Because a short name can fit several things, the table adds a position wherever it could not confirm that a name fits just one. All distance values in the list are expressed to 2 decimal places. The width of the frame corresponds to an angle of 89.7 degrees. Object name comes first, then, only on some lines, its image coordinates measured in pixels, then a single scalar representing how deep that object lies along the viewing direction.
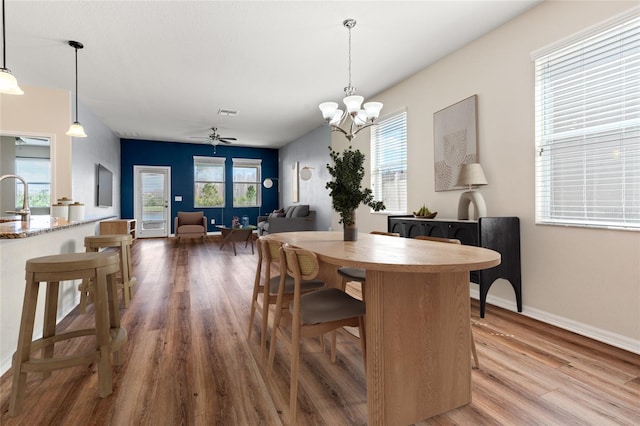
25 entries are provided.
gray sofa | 7.17
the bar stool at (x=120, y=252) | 2.92
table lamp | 3.04
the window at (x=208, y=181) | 9.84
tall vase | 2.17
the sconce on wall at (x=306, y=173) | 7.89
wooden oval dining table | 1.40
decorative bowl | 3.71
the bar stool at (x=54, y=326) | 1.55
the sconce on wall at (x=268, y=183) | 9.65
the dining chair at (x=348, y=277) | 2.05
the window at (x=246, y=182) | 10.27
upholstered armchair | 7.73
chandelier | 3.08
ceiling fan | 7.36
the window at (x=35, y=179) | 6.61
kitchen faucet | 2.64
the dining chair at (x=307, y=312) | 1.50
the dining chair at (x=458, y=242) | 1.89
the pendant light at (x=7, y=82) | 2.42
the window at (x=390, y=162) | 4.64
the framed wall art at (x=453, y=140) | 3.42
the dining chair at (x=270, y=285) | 1.98
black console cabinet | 2.79
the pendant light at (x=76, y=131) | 4.06
